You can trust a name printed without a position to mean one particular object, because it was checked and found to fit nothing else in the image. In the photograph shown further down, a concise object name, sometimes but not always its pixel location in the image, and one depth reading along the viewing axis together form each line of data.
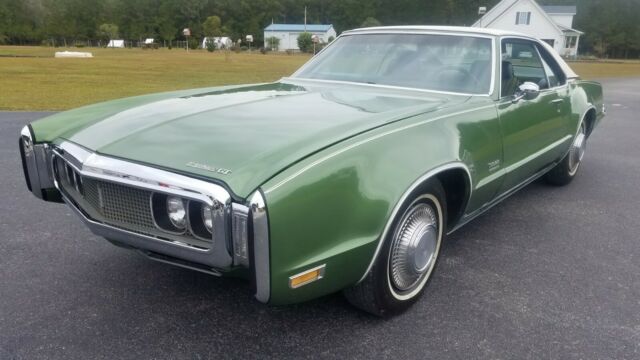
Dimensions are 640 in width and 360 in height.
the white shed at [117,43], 73.50
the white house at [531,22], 51.31
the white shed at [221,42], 62.88
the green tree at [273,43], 72.62
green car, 1.87
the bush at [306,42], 61.53
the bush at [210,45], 54.69
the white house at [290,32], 80.19
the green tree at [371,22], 73.38
